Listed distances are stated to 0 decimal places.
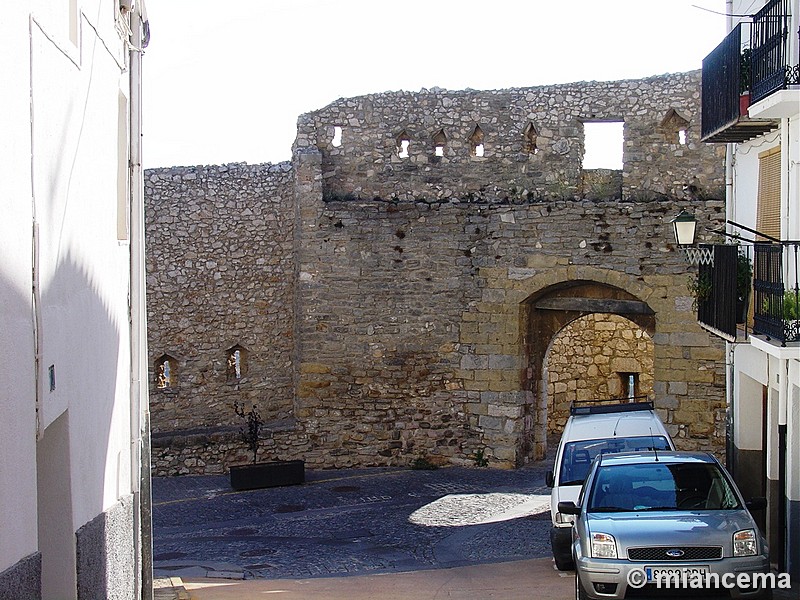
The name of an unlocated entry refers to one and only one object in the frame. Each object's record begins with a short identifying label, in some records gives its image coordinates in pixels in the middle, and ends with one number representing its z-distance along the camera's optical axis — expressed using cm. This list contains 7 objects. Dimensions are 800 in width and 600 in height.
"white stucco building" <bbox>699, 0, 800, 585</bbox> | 944
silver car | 774
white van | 1066
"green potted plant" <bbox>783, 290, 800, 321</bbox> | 898
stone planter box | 1580
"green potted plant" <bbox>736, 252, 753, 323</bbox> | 1094
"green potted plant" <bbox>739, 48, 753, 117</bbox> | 1060
